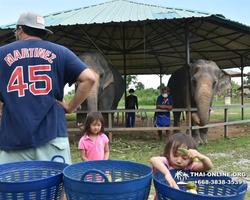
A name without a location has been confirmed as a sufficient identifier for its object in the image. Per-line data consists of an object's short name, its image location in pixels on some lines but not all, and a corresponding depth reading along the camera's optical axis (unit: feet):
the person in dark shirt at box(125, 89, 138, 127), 36.39
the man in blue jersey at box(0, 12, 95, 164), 7.30
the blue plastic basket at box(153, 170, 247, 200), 4.84
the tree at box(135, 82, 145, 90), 252.42
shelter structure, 24.48
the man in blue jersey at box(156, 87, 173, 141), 26.35
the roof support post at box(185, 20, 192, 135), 26.40
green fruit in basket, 6.46
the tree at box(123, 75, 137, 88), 173.80
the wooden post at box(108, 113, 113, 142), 25.94
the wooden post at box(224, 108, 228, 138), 29.78
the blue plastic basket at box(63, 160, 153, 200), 4.92
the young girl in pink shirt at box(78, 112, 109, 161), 12.37
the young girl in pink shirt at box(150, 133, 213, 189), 6.66
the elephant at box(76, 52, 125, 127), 22.54
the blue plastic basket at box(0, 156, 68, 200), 5.20
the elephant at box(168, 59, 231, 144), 22.71
